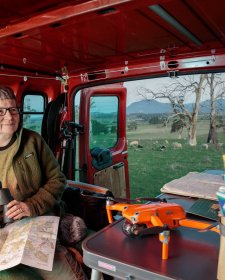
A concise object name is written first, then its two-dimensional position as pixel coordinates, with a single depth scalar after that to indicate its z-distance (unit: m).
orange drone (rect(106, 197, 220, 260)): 1.13
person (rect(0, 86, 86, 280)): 2.00
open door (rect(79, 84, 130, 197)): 3.71
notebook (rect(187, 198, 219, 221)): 1.36
